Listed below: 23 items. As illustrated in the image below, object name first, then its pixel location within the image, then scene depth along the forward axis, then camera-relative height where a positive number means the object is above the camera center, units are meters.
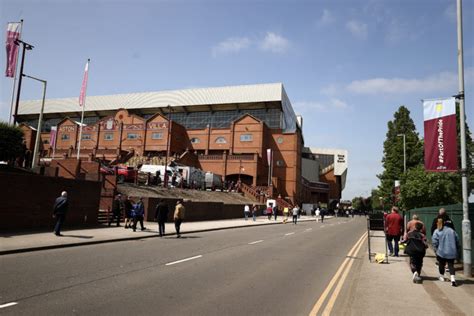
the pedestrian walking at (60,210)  15.13 -0.68
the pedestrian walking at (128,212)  20.59 -0.83
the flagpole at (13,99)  25.43 +6.65
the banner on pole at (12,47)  24.61 +9.48
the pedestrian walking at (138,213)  19.52 -0.81
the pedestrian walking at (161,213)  17.94 -0.70
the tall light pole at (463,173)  10.36 +1.24
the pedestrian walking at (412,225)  9.86 -0.37
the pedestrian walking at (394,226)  13.69 -0.57
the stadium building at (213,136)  68.88 +12.47
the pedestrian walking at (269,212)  44.41 -0.91
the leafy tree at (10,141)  25.53 +3.40
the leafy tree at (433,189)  24.33 +1.58
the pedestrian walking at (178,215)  18.34 -0.76
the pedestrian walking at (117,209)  21.87 -0.77
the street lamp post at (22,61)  25.19 +9.01
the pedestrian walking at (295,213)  39.25 -0.77
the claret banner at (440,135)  11.27 +2.38
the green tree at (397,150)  46.81 +7.85
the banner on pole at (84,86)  34.19 +9.75
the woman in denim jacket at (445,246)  9.10 -0.80
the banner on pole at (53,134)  57.72 +9.14
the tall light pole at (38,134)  25.92 +4.29
